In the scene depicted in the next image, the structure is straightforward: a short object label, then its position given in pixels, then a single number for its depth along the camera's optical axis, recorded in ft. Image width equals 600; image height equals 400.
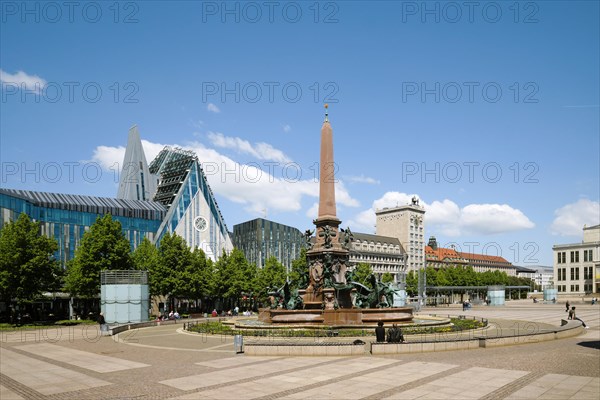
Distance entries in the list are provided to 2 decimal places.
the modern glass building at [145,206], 329.52
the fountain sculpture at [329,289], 107.65
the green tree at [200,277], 217.77
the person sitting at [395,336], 76.79
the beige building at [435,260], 630.33
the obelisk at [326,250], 119.65
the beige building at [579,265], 462.60
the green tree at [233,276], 243.81
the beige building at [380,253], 519.19
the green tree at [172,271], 213.46
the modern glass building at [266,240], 485.15
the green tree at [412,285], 393.29
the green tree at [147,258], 217.44
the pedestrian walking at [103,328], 119.85
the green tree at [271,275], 256.73
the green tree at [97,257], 183.11
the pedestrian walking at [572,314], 131.95
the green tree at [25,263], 163.94
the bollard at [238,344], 78.02
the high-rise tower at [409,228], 578.66
